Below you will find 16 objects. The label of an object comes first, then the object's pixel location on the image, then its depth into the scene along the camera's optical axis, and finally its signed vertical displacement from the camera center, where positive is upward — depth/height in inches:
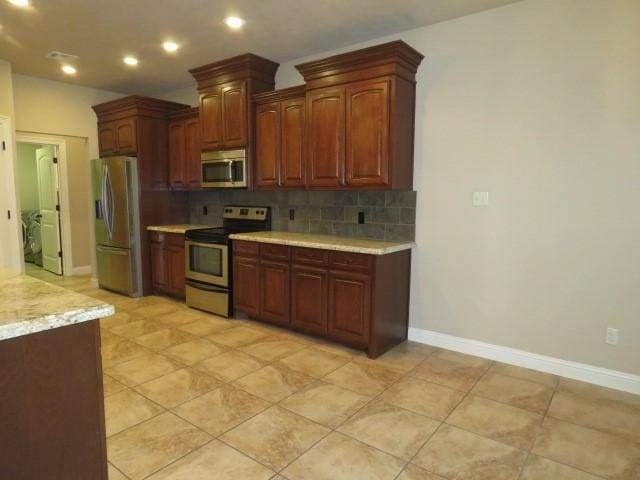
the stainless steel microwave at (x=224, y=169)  164.9 +11.5
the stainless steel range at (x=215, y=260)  164.1 -26.8
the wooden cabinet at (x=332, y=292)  127.1 -32.5
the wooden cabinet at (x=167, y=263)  188.1 -31.9
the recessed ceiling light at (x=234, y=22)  129.0 +56.0
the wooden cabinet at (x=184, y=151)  192.9 +21.9
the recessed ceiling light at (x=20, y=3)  118.1 +56.3
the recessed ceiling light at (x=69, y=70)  180.7 +56.9
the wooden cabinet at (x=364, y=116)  125.8 +26.2
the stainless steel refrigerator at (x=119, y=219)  193.5 -11.6
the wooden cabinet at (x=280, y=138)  149.0 +22.0
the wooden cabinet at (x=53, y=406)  48.8 -26.8
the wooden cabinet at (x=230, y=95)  161.6 +41.6
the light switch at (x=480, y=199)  125.0 -0.6
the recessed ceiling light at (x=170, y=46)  150.5 +56.4
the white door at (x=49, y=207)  241.3 -7.4
